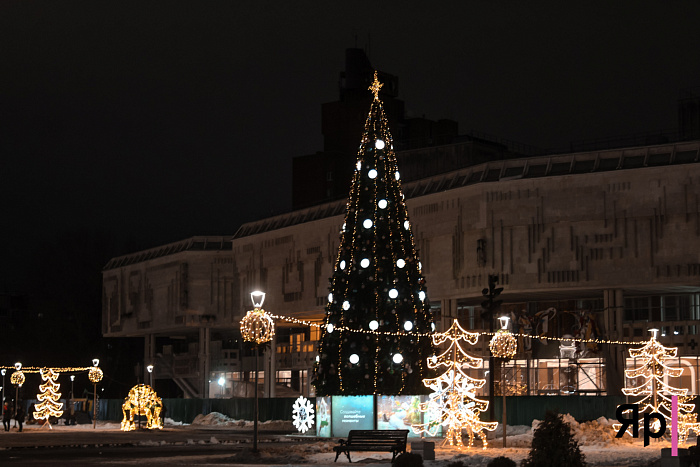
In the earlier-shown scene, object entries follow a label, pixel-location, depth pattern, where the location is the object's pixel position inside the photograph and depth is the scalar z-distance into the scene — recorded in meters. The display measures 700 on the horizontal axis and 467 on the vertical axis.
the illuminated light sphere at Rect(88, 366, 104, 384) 61.91
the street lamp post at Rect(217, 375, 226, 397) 93.81
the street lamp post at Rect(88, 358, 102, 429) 61.52
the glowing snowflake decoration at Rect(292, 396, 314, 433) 47.75
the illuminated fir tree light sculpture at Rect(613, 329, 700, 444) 38.03
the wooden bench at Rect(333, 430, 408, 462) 29.61
